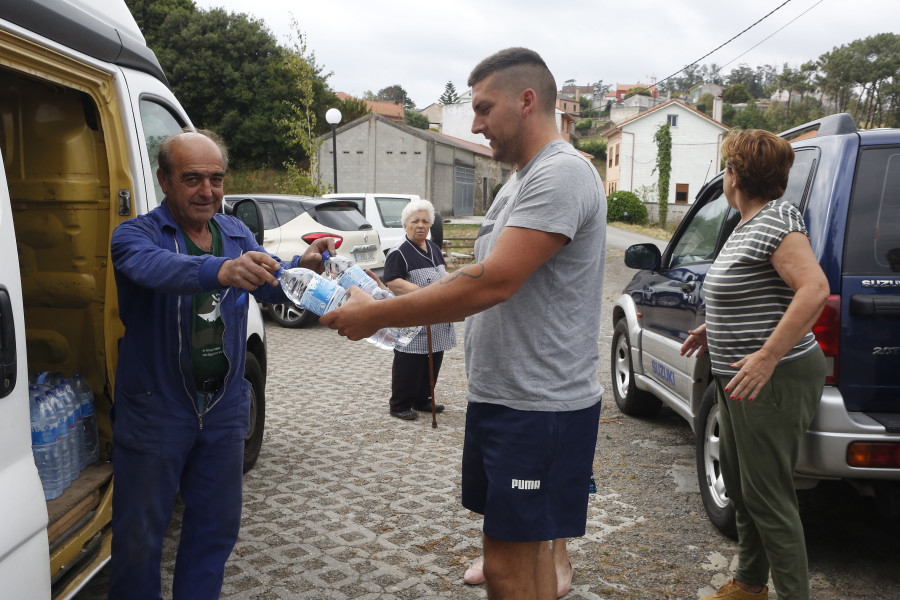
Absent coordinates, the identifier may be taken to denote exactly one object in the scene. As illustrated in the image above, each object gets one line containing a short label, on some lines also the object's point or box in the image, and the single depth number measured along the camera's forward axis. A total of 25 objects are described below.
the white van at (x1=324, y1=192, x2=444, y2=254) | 13.77
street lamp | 17.90
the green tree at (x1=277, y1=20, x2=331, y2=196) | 21.36
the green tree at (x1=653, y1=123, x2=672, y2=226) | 55.28
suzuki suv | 3.14
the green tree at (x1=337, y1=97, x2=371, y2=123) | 58.92
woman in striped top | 2.73
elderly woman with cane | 6.45
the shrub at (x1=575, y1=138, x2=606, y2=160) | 87.56
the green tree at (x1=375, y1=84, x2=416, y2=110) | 126.81
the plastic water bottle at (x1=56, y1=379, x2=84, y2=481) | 3.08
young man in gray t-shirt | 2.22
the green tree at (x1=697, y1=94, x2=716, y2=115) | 102.69
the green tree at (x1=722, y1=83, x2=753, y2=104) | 117.50
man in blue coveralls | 2.61
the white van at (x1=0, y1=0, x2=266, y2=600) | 2.80
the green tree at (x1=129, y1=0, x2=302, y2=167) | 43.34
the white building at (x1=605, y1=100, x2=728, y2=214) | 60.03
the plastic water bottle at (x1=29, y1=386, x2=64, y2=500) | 2.84
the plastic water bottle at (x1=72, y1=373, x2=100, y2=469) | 3.26
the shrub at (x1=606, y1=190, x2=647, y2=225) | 50.94
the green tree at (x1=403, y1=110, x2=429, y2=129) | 78.31
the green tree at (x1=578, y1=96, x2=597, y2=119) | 145.38
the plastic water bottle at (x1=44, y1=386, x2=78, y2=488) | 2.97
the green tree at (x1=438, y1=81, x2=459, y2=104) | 120.38
